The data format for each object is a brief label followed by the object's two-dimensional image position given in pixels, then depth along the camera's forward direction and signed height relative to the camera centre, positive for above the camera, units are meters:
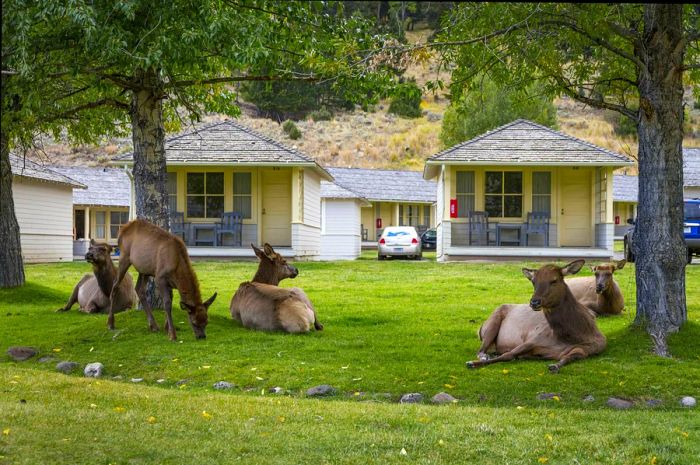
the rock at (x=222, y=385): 9.11 -1.76
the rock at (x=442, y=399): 8.31 -1.73
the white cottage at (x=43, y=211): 32.53 +0.48
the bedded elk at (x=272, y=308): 12.09 -1.25
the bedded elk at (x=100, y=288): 14.01 -1.13
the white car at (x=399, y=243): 34.72 -0.78
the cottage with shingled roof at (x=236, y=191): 29.42 +1.19
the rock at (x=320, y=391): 8.80 -1.75
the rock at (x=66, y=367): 10.12 -1.74
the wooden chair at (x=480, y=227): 29.88 -0.09
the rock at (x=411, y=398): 8.41 -1.75
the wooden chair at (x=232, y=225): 29.75 -0.05
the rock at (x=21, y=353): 10.75 -1.68
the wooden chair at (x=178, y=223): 29.70 +0.02
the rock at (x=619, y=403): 8.09 -1.73
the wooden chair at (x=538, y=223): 29.39 +0.06
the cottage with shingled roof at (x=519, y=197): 29.34 +1.02
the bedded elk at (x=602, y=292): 13.37 -1.12
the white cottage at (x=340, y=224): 40.25 +0.00
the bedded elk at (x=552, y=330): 9.77 -1.27
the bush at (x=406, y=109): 87.62 +12.25
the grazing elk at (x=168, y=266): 11.45 -0.59
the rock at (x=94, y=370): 9.97 -1.75
